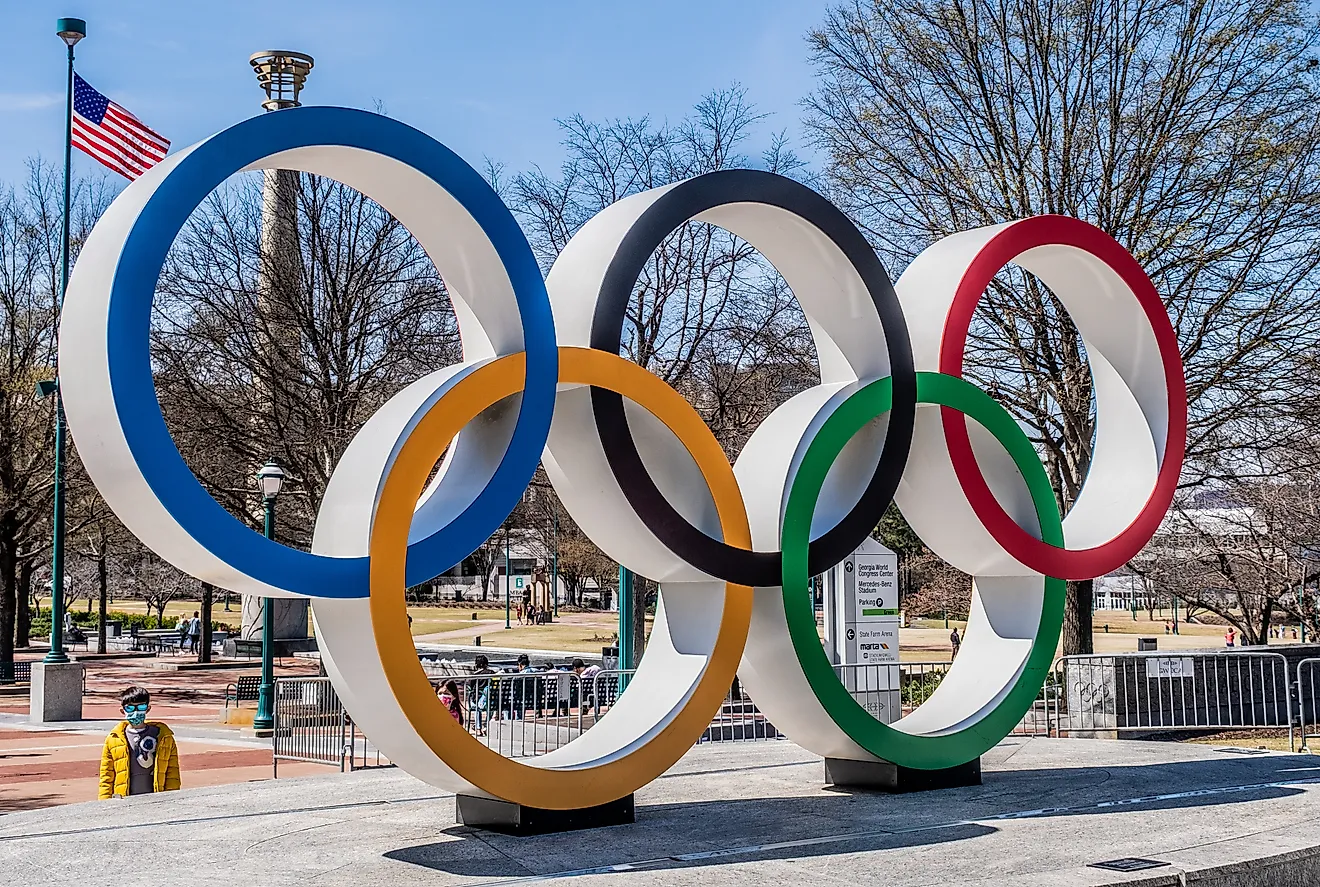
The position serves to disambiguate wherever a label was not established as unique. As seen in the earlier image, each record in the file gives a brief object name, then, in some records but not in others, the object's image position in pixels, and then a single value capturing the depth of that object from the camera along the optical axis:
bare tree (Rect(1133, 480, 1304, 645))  25.95
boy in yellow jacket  10.98
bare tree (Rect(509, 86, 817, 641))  24.30
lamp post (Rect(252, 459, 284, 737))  19.72
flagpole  24.25
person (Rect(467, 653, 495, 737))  16.89
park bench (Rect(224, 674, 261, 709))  25.27
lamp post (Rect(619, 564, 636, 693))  21.06
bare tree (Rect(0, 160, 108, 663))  31.69
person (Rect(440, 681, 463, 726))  16.16
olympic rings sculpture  7.49
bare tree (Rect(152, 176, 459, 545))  25.05
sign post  19.36
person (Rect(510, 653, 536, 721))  21.15
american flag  22.75
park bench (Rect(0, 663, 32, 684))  33.00
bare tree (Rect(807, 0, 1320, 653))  19.86
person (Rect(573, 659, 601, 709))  21.52
